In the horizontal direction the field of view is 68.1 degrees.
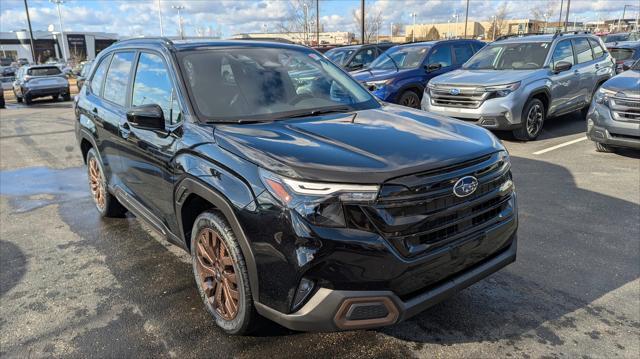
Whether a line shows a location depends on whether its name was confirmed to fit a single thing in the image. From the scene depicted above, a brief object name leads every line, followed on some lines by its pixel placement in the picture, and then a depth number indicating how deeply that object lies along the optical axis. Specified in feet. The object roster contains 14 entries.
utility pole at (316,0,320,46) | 107.34
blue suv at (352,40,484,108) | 32.94
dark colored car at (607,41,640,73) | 48.08
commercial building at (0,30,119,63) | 258.37
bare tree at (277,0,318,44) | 115.39
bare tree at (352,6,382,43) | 153.52
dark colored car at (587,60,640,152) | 21.84
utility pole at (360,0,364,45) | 70.13
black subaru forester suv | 7.51
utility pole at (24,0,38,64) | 121.95
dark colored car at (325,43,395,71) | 45.50
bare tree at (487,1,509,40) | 206.43
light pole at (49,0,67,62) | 239.03
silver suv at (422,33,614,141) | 26.17
